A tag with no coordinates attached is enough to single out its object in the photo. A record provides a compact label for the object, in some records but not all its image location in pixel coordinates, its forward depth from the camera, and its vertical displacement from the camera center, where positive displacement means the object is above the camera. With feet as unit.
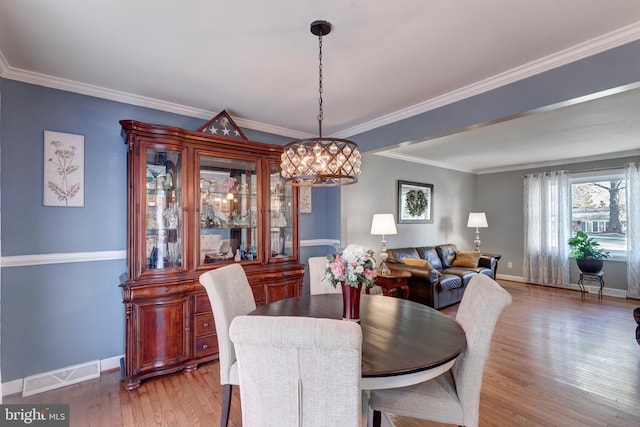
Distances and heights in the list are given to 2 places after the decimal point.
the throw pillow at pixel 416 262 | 14.20 -2.34
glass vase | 5.60 -1.64
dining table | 4.04 -2.04
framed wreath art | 17.33 +0.75
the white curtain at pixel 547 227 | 18.75 -0.83
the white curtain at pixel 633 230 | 16.17 -0.86
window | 17.33 +0.41
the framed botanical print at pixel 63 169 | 7.87 +1.26
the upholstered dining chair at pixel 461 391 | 4.61 -2.87
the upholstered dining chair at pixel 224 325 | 5.74 -2.14
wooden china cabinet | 7.87 -0.54
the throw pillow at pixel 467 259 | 17.34 -2.64
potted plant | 16.48 -2.23
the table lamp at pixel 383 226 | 14.02 -0.52
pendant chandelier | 5.47 +1.07
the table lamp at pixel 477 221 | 20.02 -0.42
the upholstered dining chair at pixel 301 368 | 3.03 -1.64
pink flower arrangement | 5.39 -0.96
